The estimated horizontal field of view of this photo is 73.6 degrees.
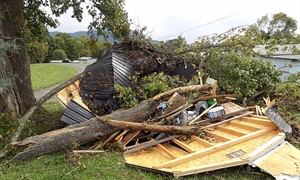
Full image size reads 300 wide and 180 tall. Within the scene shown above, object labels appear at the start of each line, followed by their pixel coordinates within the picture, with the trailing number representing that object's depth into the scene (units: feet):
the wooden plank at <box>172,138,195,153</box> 13.43
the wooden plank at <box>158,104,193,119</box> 16.93
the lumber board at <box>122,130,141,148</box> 15.26
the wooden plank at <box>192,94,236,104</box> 18.45
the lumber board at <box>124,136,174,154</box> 14.30
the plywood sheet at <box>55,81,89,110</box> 19.01
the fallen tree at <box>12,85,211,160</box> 14.12
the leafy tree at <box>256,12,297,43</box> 139.44
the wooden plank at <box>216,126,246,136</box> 14.47
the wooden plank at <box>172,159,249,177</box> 11.20
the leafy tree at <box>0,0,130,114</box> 18.81
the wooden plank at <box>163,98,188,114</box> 17.22
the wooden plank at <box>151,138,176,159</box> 13.20
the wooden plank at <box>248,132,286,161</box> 11.40
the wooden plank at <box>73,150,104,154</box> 13.93
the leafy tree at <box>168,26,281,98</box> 22.22
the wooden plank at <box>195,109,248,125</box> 16.85
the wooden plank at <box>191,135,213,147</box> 13.57
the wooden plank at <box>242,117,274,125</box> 15.10
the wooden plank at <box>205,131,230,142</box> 14.14
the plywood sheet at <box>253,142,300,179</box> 10.69
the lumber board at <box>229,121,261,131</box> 14.87
